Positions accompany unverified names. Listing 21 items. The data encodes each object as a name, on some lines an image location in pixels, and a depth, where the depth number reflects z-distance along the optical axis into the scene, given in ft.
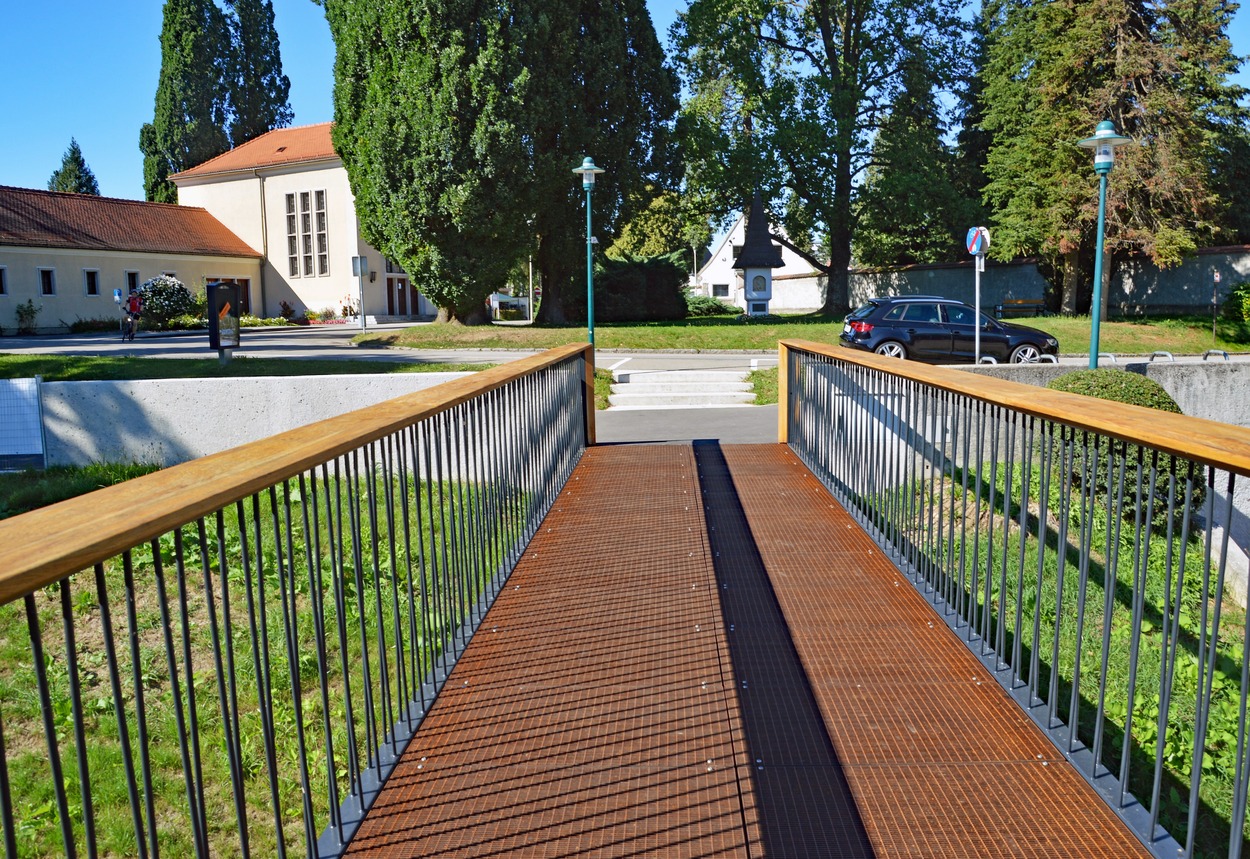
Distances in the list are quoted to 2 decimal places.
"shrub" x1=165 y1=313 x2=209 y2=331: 122.52
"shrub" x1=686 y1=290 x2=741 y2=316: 170.60
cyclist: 104.99
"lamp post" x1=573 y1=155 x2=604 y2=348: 63.72
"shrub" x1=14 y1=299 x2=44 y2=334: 124.36
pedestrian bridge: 8.99
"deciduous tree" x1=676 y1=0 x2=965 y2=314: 128.47
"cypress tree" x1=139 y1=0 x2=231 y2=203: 187.62
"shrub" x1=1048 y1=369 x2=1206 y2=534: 35.60
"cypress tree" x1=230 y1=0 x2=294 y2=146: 195.31
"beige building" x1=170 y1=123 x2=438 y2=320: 155.94
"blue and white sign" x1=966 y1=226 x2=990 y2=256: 57.21
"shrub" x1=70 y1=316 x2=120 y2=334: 129.90
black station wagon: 64.95
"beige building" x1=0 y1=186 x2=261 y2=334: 126.62
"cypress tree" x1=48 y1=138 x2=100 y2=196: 264.31
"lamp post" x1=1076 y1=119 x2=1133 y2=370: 46.93
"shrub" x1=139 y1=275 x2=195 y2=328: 120.06
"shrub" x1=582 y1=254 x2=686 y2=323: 129.49
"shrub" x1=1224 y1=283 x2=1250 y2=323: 106.19
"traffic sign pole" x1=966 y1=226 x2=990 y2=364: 57.00
